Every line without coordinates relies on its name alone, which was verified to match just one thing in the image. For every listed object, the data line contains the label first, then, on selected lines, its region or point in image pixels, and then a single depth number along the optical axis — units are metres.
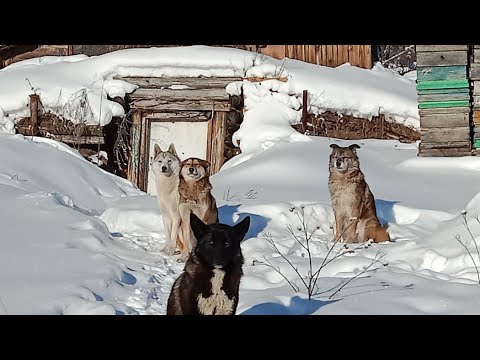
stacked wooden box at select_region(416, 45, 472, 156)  12.30
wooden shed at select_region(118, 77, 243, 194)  14.62
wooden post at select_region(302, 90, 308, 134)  14.55
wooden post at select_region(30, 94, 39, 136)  14.37
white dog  7.56
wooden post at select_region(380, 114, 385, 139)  15.05
